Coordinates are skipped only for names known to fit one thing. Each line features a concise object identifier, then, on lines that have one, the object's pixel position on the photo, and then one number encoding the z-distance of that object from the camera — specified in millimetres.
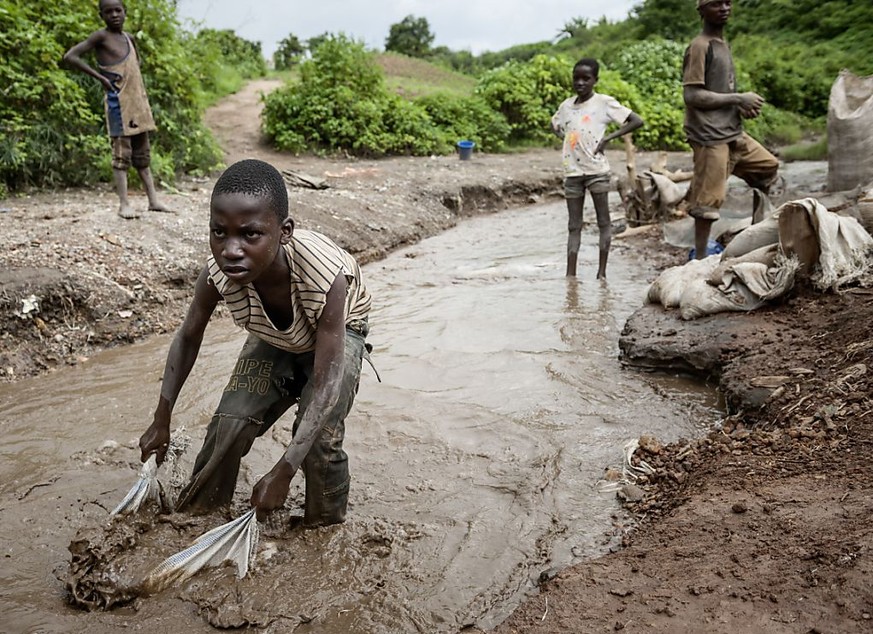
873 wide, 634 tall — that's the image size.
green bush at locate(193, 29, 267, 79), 19750
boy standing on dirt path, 5656
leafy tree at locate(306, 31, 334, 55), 24242
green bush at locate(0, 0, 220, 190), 6609
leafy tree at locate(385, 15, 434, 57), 29578
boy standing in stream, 5551
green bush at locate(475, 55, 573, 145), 14875
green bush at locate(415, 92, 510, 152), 13773
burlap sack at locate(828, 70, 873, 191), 5590
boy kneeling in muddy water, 2062
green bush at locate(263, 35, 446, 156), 11844
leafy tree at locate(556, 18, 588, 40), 30961
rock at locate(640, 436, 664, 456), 3156
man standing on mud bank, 5047
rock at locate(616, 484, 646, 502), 2863
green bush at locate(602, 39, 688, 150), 15430
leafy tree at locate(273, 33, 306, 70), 24438
